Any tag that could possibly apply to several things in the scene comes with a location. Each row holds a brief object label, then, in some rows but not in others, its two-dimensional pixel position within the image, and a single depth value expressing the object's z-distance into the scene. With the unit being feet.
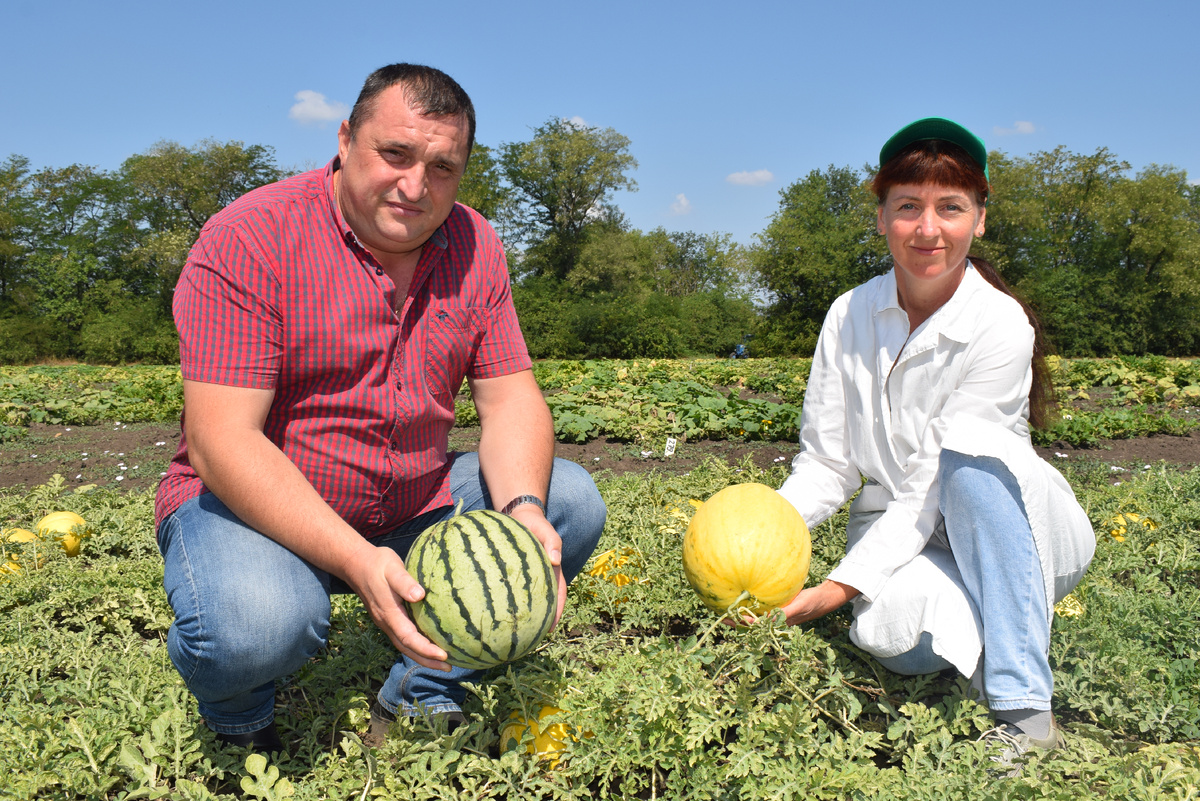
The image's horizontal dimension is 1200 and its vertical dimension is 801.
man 6.59
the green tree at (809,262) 121.16
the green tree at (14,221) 124.47
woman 7.25
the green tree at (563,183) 135.95
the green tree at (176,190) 120.47
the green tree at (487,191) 131.85
